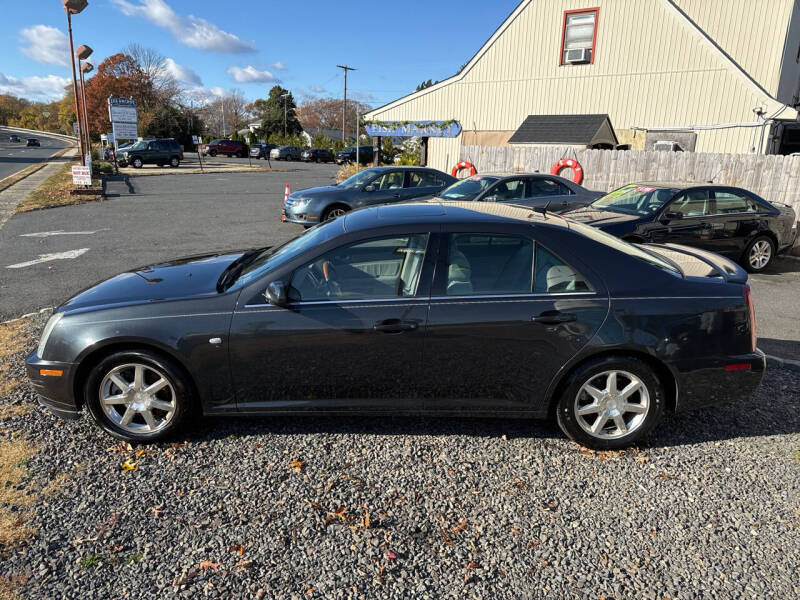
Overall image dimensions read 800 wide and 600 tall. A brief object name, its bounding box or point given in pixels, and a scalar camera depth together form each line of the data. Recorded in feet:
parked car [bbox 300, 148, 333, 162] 186.70
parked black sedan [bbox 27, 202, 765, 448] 11.94
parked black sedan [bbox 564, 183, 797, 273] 29.84
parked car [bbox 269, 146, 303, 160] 183.65
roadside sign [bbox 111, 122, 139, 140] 118.62
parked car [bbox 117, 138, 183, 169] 120.98
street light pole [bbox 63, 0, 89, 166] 73.46
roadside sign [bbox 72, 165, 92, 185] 66.84
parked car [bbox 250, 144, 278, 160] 184.36
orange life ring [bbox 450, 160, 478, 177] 58.49
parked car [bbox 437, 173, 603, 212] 36.70
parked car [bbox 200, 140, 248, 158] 185.37
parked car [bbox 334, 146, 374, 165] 167.94
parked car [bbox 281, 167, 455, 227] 41.52
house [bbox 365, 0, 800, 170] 61.21
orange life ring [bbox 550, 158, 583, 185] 50.19
